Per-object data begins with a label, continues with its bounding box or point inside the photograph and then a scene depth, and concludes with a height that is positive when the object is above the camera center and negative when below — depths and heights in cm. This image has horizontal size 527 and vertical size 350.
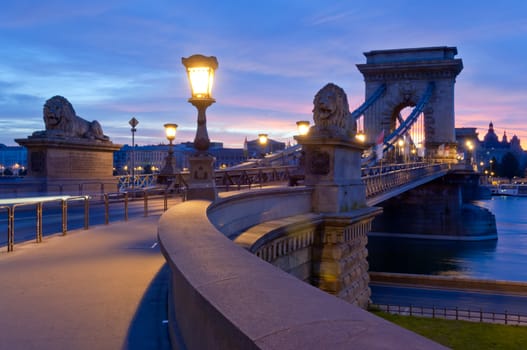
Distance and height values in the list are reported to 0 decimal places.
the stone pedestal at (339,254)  1383 -205
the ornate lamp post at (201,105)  917 +113
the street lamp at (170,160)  2582 +72
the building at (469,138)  10632 +688
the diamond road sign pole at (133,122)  2761 +257
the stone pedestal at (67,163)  1898 +41
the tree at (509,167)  17312 +180
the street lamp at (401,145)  5781 +288
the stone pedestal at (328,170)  1391 +9
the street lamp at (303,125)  2470 +212
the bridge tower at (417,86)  6731 +1050
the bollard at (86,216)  1087 -80
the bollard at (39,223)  902 -77
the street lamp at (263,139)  3408 +212
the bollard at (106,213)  1181 -80
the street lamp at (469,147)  9756 +457
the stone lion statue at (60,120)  1977 +195
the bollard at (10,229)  820 -77
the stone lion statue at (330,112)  1377 +152
